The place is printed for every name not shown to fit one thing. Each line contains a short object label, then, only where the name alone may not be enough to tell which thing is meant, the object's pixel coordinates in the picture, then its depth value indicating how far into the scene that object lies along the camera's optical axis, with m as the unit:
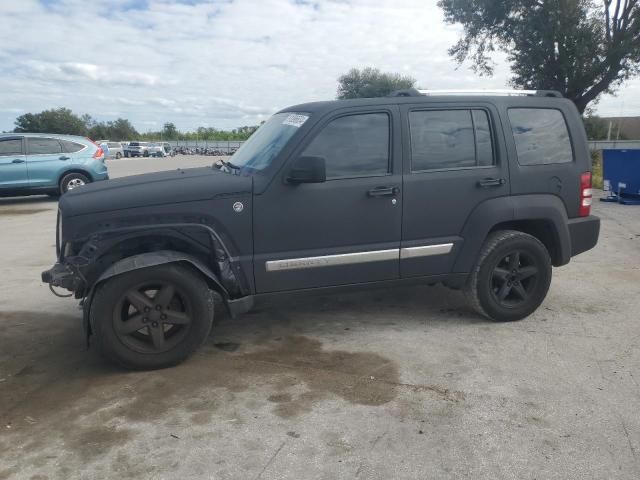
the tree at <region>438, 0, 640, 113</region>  18.27
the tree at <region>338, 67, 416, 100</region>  47.19
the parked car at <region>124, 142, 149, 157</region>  54.53
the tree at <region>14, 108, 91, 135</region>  76.94
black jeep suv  3.94
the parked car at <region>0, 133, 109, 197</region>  13.16
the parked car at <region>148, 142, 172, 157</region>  55.12
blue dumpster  12.45
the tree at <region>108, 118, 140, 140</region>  97.38
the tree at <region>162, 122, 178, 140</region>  105.69
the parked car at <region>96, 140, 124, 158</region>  51.28
